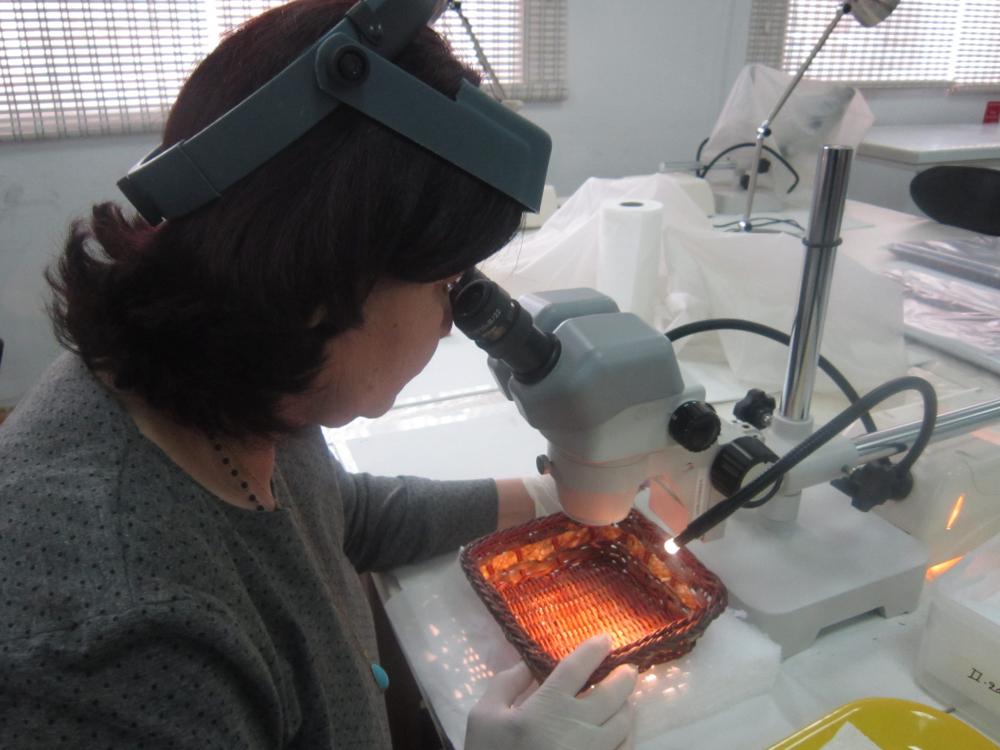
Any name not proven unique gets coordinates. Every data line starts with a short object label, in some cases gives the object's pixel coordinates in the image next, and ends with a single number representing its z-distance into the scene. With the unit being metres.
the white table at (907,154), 2.75
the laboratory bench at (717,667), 0.71
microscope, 0.66
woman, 0.46
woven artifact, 0.72
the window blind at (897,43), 2.98
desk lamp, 1.36
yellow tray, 0.64
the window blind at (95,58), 2.08
